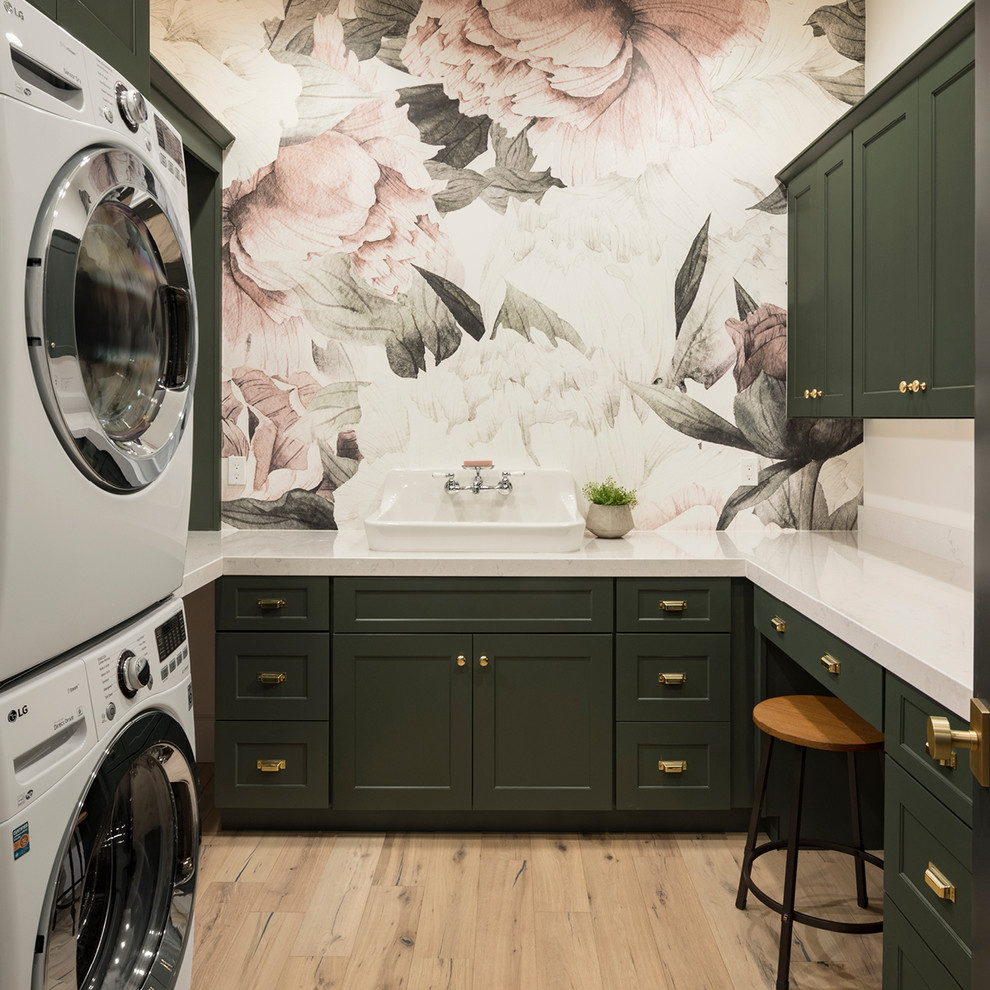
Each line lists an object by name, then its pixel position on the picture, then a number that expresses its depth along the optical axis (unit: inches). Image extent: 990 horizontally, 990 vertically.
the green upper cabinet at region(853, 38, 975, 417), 77.5
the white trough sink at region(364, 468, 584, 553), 125.7
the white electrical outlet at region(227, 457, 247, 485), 128.9
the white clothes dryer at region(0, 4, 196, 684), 38.7
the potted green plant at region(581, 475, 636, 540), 119.7
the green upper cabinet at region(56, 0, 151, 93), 63.7
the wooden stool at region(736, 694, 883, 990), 76.2
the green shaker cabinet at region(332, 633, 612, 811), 107.0
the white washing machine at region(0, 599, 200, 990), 39.4
